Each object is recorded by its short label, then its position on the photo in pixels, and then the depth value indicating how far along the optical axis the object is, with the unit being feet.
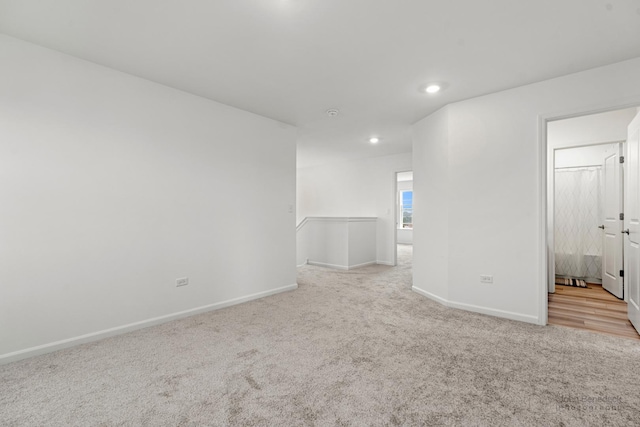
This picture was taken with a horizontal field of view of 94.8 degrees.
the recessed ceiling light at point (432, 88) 10.05
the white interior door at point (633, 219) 8.84
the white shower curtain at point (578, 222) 15.35
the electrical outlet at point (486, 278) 10.64
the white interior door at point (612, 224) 12.83
